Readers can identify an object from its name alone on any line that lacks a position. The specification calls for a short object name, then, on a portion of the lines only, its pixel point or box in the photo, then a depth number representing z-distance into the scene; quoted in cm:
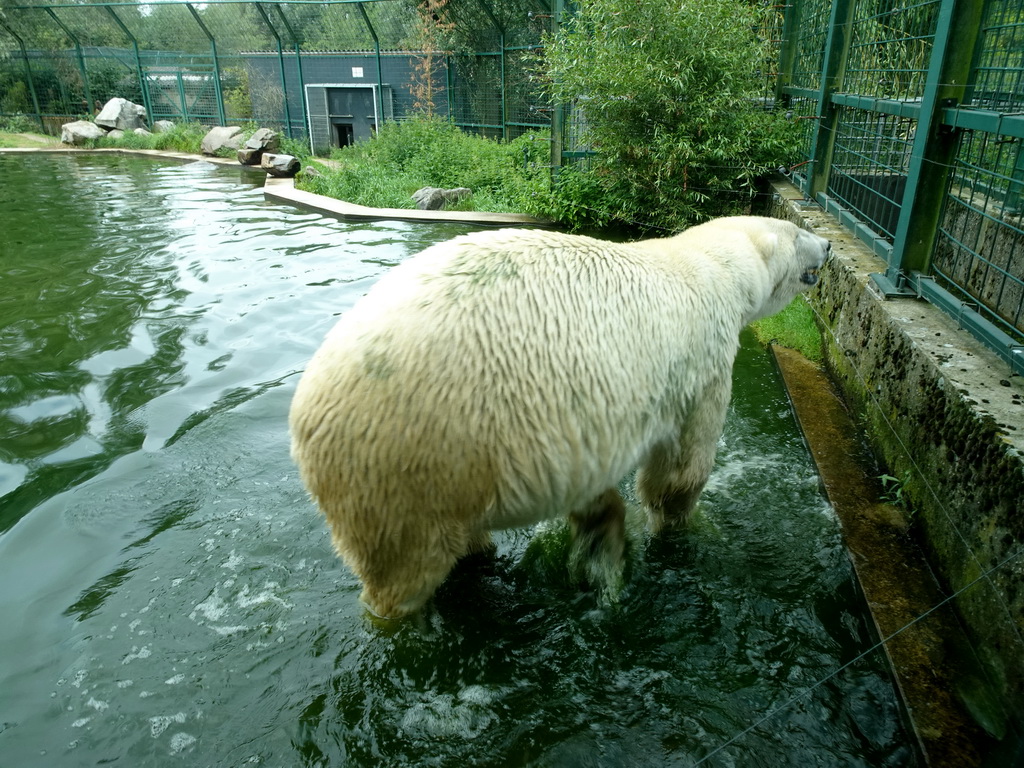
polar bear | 204
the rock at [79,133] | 1819
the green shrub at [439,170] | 995
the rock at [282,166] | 1274
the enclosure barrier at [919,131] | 339
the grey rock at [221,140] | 1606
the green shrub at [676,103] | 714
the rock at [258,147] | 1472
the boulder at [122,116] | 1891
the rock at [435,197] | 991
